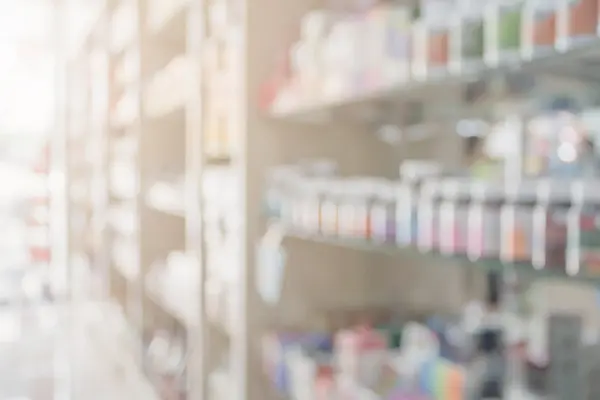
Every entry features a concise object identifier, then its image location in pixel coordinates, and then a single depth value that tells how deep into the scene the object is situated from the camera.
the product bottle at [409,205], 1.41
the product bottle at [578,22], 1.01
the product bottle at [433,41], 1.35
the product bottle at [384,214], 1.51
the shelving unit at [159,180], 2.70
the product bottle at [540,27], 1.06
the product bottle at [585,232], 1.00
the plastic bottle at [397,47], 1.47
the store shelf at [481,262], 1.02
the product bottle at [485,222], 1.19
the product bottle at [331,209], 1.74
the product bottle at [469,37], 1.24
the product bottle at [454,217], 1.27
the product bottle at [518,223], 1.11
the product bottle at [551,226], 1.05
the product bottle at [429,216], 1.34
